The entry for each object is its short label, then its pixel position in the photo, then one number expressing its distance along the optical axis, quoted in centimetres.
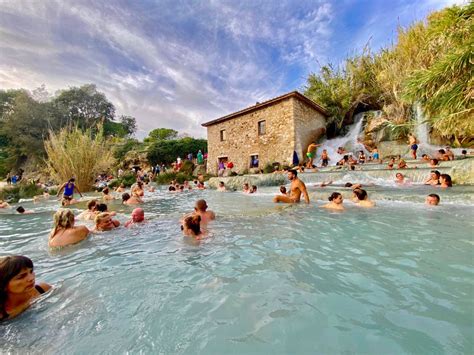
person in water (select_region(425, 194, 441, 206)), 589
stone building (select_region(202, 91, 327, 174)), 1717
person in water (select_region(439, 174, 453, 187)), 773
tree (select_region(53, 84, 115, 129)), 3941
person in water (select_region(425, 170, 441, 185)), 809
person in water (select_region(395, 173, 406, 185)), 911
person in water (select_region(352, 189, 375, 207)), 625
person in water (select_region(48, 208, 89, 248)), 417
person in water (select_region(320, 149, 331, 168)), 1588
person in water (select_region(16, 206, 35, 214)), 813
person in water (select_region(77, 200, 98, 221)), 649
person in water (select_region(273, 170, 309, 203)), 736
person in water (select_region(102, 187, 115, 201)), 1072
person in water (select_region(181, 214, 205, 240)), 432
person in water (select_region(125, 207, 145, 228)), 556
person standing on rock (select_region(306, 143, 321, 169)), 1560
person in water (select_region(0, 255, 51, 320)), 205
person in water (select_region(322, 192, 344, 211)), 609
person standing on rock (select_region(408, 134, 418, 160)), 1345
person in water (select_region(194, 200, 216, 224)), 545
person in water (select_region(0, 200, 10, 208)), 1023
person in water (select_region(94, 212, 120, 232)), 511
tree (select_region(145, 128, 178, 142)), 5369
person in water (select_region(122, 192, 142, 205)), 946
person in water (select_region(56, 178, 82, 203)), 1016
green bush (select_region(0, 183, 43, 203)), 1503
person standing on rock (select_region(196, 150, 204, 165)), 2453
